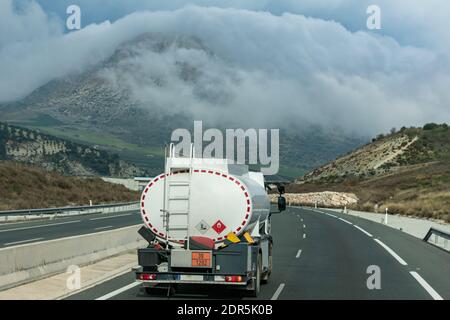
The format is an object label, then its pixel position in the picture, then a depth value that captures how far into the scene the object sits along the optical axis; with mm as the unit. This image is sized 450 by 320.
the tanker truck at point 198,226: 12844
